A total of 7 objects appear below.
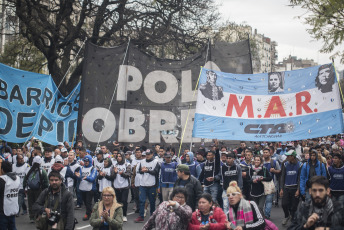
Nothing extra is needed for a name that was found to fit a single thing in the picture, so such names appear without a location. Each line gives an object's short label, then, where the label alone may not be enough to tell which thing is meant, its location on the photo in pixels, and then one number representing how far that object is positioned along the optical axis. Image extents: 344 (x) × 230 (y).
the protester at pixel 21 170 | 11.71
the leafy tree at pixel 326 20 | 14.27
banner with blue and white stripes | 11.09
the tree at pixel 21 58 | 22.52
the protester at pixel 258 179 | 10.73
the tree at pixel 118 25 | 19.70
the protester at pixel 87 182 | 11.46
